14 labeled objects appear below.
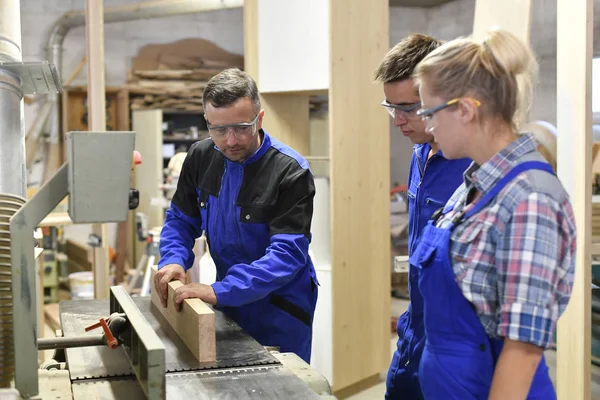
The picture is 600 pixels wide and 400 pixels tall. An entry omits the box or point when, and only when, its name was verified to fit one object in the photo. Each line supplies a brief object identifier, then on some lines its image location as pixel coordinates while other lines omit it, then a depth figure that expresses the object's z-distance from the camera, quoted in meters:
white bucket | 5.43
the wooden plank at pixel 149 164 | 6.42
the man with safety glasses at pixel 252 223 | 1.90
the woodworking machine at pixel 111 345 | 1.19
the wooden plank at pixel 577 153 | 2.34
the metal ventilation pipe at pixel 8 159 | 1.33
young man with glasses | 1.60
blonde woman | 1.10
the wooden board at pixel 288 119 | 3.70
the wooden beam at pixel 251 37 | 3.68
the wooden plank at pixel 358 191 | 3.54
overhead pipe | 6.07
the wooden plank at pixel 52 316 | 4.86
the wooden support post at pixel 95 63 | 3.49
